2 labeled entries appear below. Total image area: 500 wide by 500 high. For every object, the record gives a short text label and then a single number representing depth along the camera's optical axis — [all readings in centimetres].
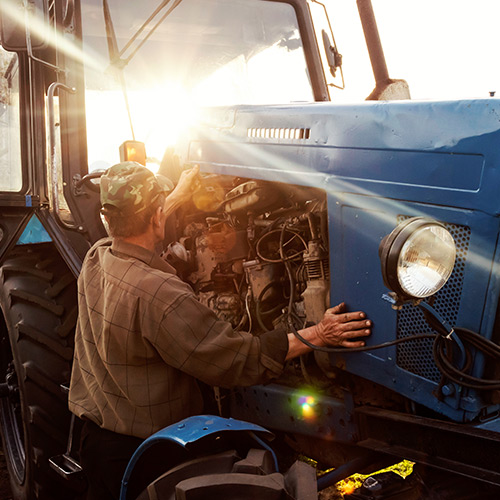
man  208
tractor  182
